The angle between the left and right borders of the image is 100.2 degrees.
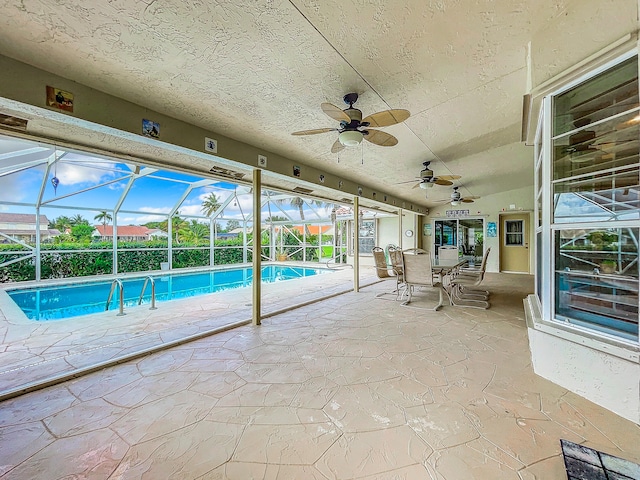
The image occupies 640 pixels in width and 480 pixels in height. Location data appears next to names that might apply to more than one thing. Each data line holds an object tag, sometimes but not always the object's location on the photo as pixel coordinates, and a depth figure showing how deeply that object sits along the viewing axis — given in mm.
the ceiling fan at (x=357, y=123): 2365
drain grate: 1240
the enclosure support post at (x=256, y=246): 3898
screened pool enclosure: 6922
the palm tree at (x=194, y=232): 11719
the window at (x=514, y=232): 9289
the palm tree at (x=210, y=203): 12239
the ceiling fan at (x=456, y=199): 7379
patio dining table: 4805
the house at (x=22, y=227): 7441
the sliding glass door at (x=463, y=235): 10242
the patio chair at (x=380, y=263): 6668
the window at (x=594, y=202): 1833
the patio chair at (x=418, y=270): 4539
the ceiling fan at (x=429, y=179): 5105
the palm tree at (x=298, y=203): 13820
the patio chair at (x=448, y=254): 6363
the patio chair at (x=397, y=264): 5512
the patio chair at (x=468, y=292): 5031
